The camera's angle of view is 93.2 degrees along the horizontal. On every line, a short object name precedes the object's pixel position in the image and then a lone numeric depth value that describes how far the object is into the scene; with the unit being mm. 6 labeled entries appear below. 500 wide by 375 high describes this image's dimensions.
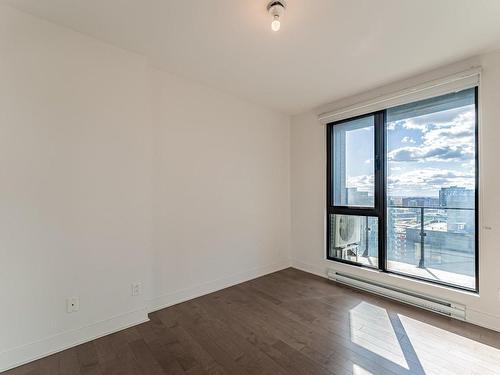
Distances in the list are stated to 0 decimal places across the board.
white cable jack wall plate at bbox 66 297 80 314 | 1956
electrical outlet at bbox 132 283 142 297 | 2303
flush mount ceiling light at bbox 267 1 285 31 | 1666
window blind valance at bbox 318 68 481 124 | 2320
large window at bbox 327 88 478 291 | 2484
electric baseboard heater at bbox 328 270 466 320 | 2387
